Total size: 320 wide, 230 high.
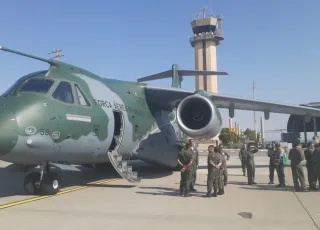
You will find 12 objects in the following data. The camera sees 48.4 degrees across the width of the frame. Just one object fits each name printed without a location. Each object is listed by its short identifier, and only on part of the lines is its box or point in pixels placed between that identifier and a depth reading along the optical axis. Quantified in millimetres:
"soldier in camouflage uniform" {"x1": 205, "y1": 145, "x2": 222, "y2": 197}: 9234
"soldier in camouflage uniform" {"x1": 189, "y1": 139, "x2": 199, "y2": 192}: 9719
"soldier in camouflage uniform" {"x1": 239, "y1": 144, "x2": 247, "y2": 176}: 13050
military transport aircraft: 8125
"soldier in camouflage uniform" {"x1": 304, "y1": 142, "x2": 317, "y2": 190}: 10227
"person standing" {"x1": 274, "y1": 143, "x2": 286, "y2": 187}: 11040
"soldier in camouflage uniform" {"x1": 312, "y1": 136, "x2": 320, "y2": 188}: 9805
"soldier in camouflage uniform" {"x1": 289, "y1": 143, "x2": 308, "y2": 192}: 10102
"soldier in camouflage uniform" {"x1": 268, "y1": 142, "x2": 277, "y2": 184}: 11563
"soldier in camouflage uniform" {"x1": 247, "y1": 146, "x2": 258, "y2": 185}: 11742
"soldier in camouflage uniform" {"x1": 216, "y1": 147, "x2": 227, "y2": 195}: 9491
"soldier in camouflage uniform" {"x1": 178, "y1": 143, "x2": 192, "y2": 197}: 9320
